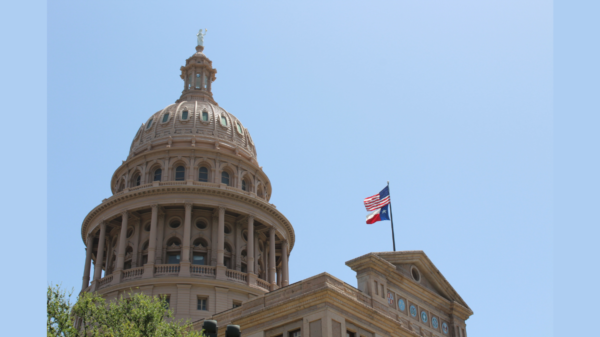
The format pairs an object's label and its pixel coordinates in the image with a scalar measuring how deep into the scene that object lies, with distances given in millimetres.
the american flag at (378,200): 48719
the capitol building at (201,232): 48969
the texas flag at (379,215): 48406
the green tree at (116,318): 30453
